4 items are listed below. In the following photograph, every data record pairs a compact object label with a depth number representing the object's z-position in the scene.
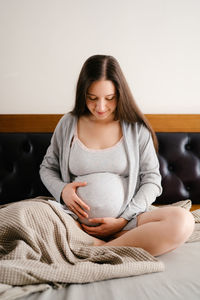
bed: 1.31
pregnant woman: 0.98
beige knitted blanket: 0.66
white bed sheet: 0.63
